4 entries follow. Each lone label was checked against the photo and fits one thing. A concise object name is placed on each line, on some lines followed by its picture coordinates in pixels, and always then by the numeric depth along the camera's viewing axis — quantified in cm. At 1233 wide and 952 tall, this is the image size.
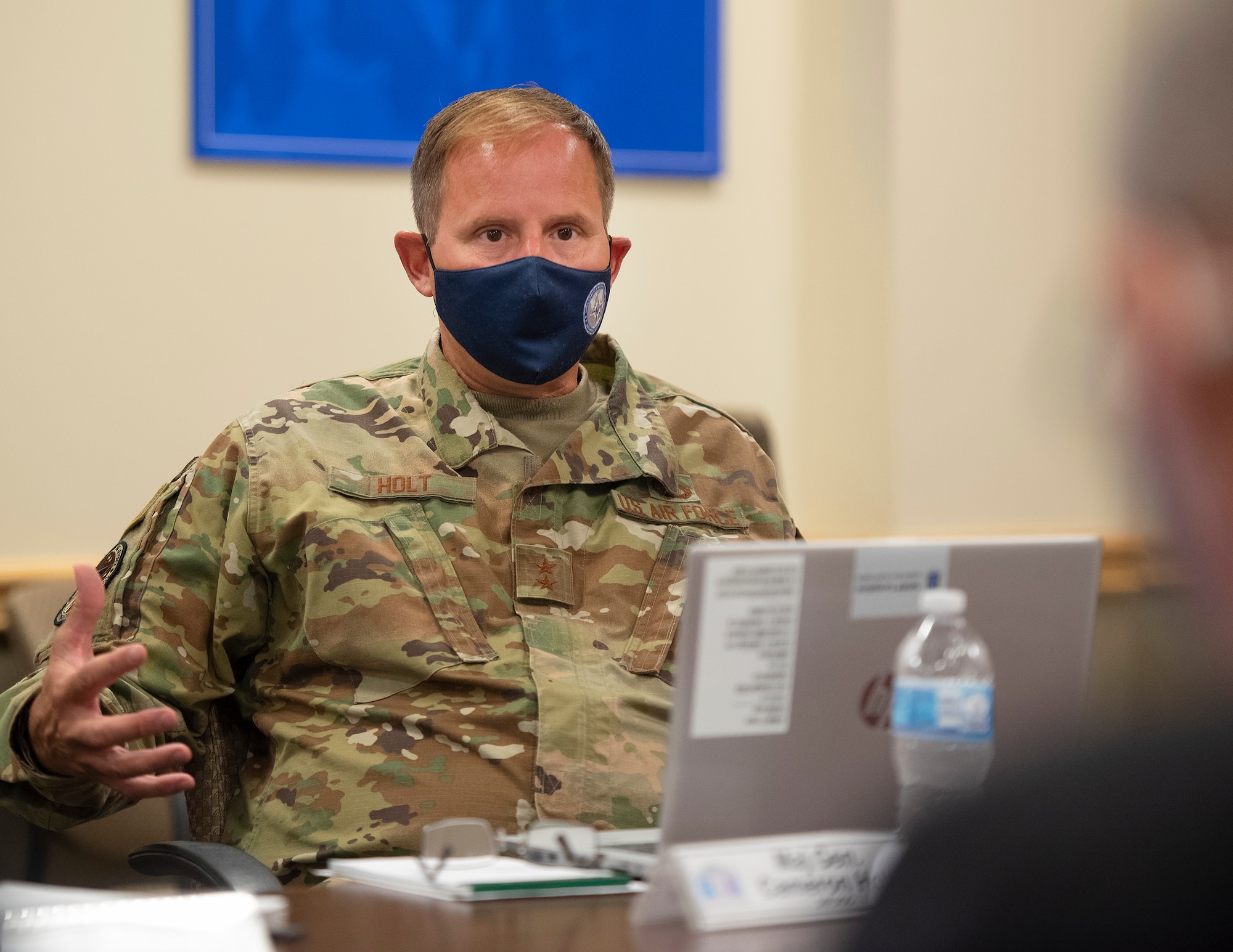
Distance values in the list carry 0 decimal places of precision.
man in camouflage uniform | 569
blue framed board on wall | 642
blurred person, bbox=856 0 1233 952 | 203
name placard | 530
